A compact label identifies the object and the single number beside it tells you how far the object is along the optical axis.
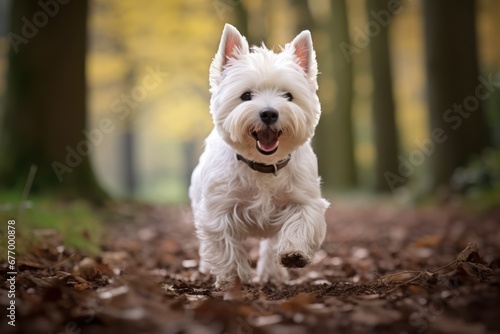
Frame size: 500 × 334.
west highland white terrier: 4.23
